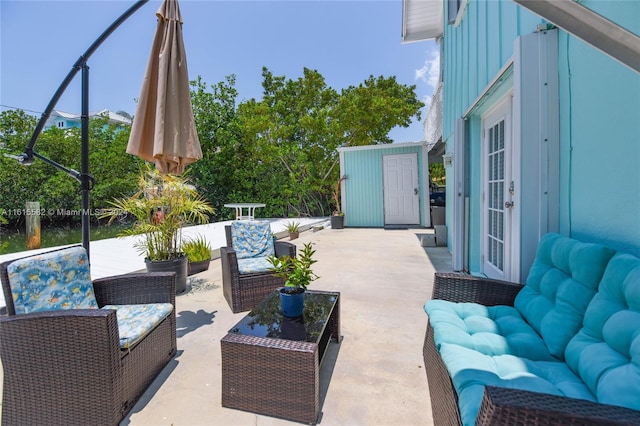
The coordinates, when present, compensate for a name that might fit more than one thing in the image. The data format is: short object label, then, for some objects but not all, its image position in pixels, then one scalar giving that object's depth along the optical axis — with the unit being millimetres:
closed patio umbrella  2469
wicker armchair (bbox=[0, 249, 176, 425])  1433
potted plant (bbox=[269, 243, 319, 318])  1984
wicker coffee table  1538
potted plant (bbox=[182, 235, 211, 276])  4309
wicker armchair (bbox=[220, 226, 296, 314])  2941
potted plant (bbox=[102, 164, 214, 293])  3475
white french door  2893
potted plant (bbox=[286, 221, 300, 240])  7430
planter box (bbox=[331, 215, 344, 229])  9242
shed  9047
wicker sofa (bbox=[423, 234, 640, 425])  814
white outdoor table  9299
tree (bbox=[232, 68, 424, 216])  11625
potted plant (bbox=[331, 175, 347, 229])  9242
